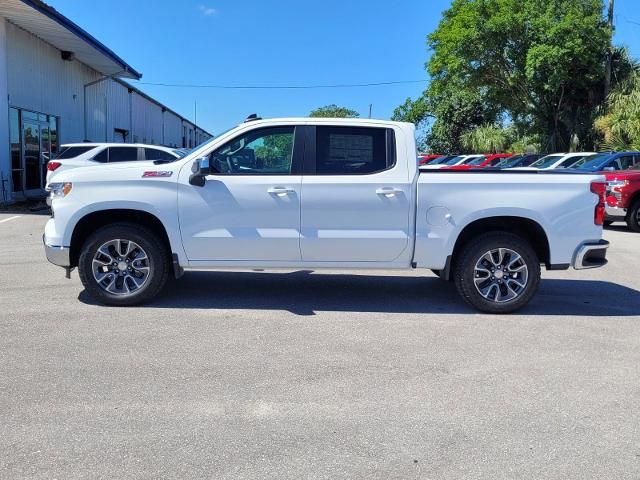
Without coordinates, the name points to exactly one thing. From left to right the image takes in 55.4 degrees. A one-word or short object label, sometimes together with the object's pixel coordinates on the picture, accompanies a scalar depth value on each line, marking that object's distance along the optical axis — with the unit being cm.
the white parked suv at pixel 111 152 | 1549
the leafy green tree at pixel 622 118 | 2561
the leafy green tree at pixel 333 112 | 7065
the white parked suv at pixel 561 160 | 1719
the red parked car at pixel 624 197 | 1305
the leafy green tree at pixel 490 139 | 3909
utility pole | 2992
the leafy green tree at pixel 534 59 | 2956
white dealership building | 1766
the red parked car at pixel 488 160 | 2517
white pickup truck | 614
